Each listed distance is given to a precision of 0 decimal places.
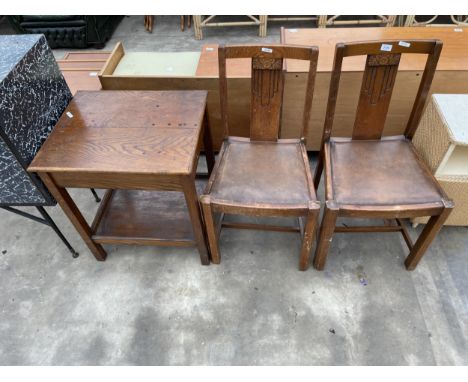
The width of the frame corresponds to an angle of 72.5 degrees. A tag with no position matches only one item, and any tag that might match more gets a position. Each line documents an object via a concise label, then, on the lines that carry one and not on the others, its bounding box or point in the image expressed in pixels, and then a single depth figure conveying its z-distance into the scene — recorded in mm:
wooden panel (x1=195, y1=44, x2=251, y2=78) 1980
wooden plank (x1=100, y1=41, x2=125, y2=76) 2068
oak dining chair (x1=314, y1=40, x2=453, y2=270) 1416
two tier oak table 1338
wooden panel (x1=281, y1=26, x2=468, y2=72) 1876
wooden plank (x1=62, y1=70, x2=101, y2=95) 2154
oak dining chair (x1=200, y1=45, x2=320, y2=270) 1460
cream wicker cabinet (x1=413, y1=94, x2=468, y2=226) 1500
